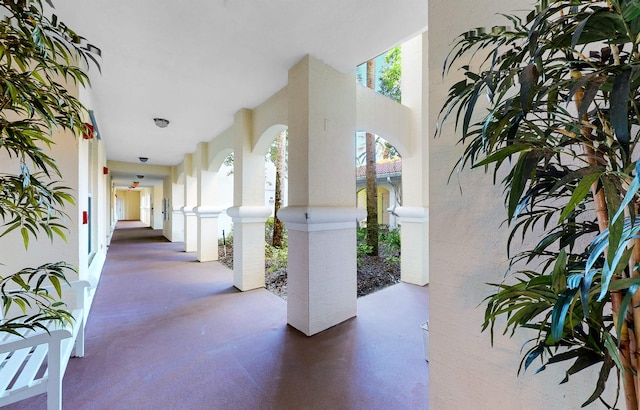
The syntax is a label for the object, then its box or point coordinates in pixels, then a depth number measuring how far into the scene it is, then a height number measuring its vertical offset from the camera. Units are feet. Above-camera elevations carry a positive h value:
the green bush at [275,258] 17.59 -3.83
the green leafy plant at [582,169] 1.43 +0.29
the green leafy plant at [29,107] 2.76 +1.19
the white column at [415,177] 13.93 +1.64
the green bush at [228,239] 26.97 -3.40
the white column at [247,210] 13.21 -0.12
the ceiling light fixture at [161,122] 14.32 +4.87
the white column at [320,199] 8.78 +0.29
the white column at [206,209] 19.26 -0.08
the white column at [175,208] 29.19 +0.01
